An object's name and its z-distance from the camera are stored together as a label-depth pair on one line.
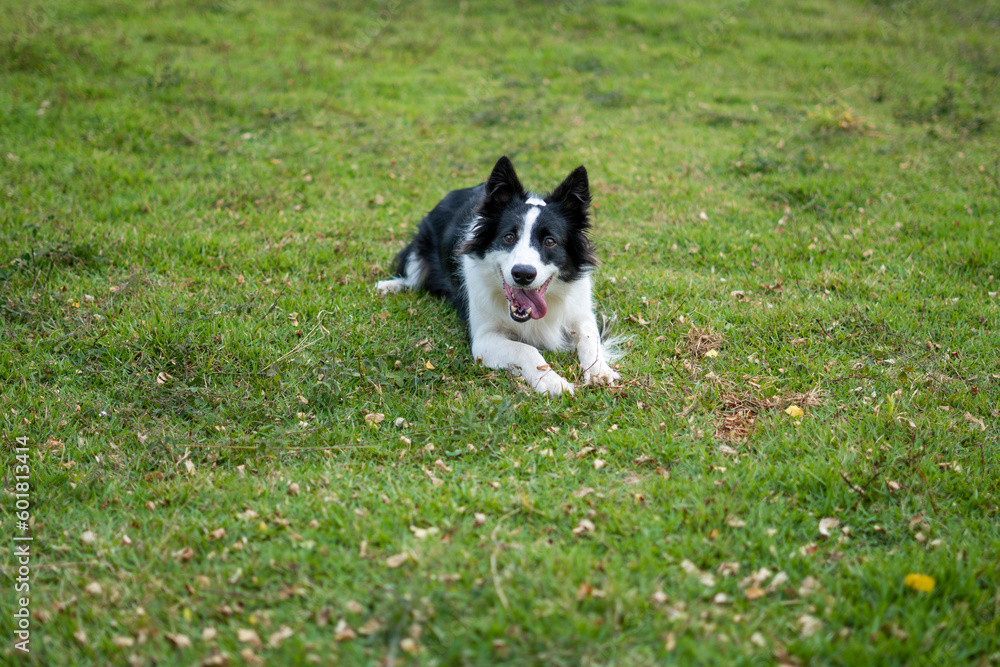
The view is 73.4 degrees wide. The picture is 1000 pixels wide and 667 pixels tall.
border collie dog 4.57
